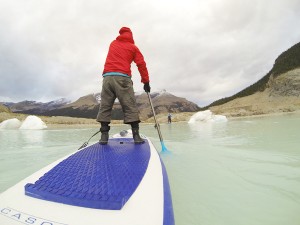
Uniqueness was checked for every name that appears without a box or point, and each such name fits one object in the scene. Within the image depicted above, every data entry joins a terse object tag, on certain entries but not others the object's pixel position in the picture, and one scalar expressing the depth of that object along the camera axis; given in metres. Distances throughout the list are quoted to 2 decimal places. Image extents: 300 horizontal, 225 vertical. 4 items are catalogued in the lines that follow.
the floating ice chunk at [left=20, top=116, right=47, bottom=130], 23.77
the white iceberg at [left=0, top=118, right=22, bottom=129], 24.57
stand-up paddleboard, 1.22
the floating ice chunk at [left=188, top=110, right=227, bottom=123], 29.67
